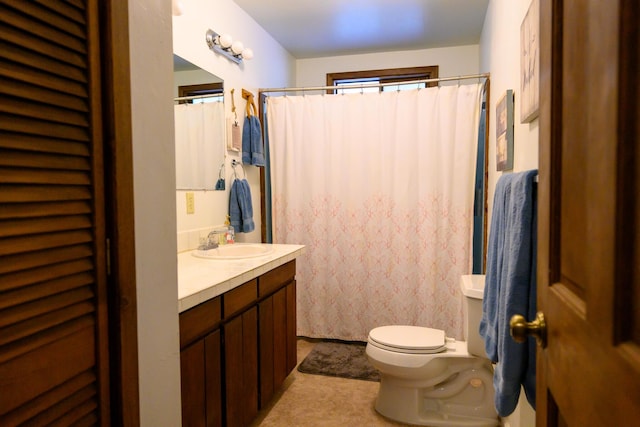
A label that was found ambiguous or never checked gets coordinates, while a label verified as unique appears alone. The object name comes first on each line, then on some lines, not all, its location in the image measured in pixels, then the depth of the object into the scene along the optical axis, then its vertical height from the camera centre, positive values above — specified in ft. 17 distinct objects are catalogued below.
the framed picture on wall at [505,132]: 6.07 +1.00
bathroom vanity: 4.73 -1.90
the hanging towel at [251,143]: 9.32 +1.27
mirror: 7.56 +1.40
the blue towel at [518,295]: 3.60 -0.89
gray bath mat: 8.68 -3.72
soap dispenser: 8.55 -0.76
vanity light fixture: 8.19 +3.16
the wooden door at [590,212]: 1.52 -0.08
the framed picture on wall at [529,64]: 4.35 +1.52
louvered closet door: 2.05 -0.10
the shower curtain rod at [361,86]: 8.93 +2.67
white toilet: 6.76 -3.09
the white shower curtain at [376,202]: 9.52 -0.12
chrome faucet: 7.72 -0.85
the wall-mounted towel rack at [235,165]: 9.15 +0.76
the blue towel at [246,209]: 8.97 -0.24
